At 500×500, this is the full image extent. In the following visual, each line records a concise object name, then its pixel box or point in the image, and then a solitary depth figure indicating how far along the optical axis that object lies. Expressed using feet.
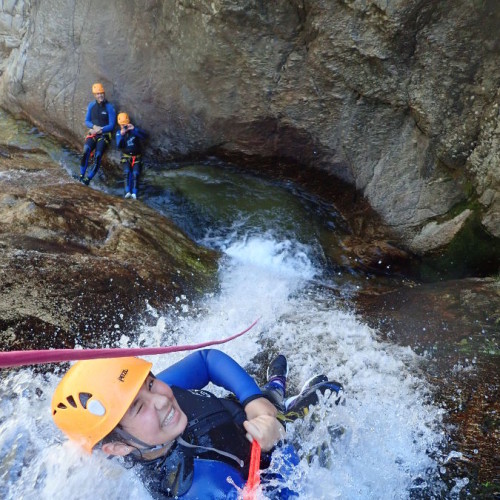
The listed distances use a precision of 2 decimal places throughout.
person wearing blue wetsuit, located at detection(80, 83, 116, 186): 23.93
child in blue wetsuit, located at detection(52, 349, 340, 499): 6.90
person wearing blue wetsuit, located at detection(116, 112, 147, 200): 23.21
